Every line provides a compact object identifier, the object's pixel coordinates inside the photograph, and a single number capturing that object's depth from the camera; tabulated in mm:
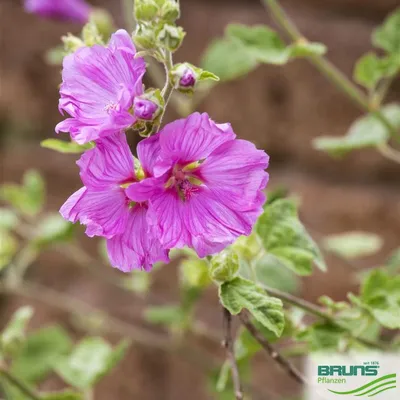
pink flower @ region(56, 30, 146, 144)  1216
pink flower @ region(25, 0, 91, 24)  1514
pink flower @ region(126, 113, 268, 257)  1224
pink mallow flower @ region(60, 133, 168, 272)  1227
